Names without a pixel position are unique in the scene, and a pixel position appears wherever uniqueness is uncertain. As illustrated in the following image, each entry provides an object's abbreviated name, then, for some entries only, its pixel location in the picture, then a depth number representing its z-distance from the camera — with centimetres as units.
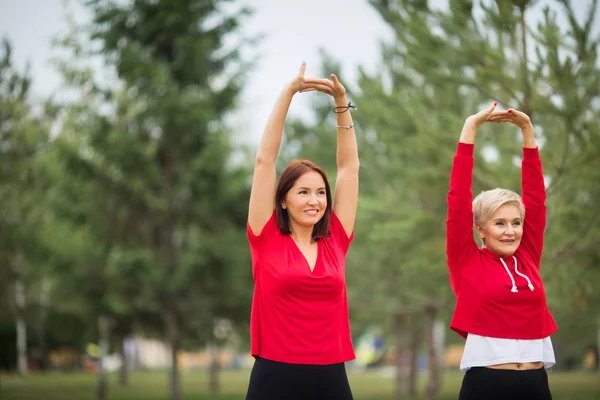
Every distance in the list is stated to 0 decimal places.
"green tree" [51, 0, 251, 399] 2595
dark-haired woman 534
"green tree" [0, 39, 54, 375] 3140
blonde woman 563
